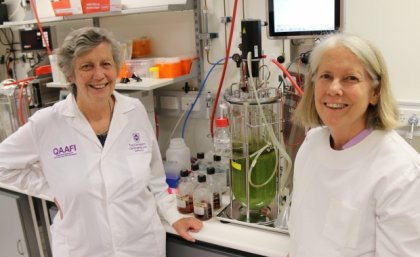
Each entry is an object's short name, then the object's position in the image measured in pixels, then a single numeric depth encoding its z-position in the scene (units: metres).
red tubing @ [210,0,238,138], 2.08
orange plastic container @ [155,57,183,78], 2.21
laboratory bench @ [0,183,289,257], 1.49
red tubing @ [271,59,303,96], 1.52
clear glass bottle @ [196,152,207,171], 2.08
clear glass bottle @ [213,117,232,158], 1.67
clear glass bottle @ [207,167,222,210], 1.81
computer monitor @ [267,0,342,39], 1.52
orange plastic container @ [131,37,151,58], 2.46
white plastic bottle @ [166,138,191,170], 2.25
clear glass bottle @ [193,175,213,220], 1.72
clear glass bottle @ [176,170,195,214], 1.78
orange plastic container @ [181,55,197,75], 2.27
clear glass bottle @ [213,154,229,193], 1.90
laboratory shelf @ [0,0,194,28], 2.09
